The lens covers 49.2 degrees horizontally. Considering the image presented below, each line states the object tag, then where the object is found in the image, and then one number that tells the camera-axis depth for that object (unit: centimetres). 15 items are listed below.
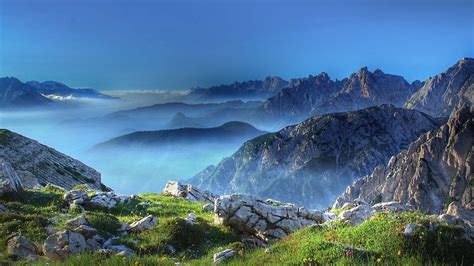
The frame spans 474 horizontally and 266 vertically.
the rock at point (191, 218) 3056
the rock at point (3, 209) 3083
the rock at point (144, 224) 2863
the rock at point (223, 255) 2050
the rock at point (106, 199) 3678
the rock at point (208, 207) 3978
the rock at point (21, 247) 2130
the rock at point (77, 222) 2773
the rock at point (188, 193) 5283
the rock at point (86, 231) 2565
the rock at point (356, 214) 2577
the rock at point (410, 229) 1980
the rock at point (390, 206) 3773
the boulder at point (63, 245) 2139
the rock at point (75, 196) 3575
